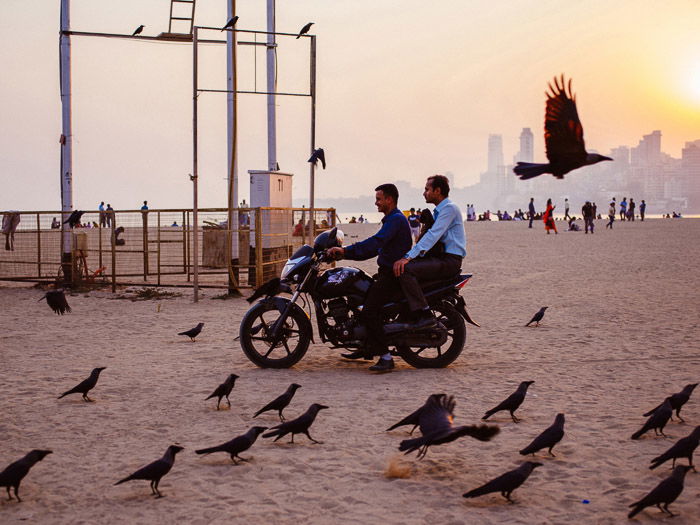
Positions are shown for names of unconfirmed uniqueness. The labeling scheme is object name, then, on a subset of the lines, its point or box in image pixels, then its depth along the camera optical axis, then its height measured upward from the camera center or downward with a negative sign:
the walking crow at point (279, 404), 5.97 -1.32
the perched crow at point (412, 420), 5.28 -1.30
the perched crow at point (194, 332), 10.07 -1.30
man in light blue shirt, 7.65 -0.20
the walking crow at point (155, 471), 4.48 -1.39
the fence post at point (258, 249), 15.05 -0.32
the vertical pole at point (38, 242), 18.03 -0.26
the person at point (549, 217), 44.25 +1.03
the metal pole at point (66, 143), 17.47 +2.02
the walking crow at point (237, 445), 4.98 -1.38
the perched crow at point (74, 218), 16.78 +0.29
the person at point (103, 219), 17.06 +0.28
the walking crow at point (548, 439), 5.05 -1.34
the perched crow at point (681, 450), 4.69 -1.30
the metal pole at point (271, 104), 18.92 +3.32
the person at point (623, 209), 72.25 +2.50
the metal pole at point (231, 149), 15.60 +1.84
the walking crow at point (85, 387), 6.68 -1.35
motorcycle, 8.01 -0.86
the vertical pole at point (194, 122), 13.81 +2.01
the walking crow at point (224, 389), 6.44 -1.31
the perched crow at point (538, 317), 11.02 -1.17
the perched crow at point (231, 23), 14.41 +3.96
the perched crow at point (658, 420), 5.45 -1.31
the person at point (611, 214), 53.34 +1.48
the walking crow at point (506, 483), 4.27 -1.38
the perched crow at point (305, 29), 15.85 +4.20
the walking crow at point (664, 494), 4.05 -1.35
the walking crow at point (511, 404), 5.89 -1.30
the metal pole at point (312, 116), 15.61 +2.44
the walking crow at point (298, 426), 5.39 -1.36
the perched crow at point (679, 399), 5.80 -1.23
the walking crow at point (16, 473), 4.48 -1.41
